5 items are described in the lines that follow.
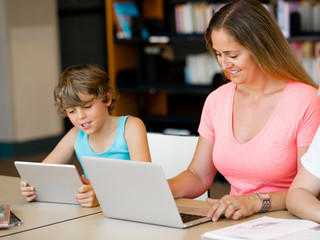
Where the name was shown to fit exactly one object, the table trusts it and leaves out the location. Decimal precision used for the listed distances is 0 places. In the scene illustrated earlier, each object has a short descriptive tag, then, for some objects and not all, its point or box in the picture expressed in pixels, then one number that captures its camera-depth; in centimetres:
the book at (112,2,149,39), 600
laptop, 165
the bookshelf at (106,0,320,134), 598
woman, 202
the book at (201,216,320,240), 151
